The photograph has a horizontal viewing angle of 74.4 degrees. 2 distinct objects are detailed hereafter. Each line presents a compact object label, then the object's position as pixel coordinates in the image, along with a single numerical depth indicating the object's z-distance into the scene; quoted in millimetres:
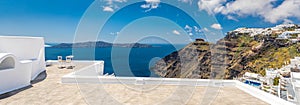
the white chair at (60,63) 10836
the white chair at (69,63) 10847
